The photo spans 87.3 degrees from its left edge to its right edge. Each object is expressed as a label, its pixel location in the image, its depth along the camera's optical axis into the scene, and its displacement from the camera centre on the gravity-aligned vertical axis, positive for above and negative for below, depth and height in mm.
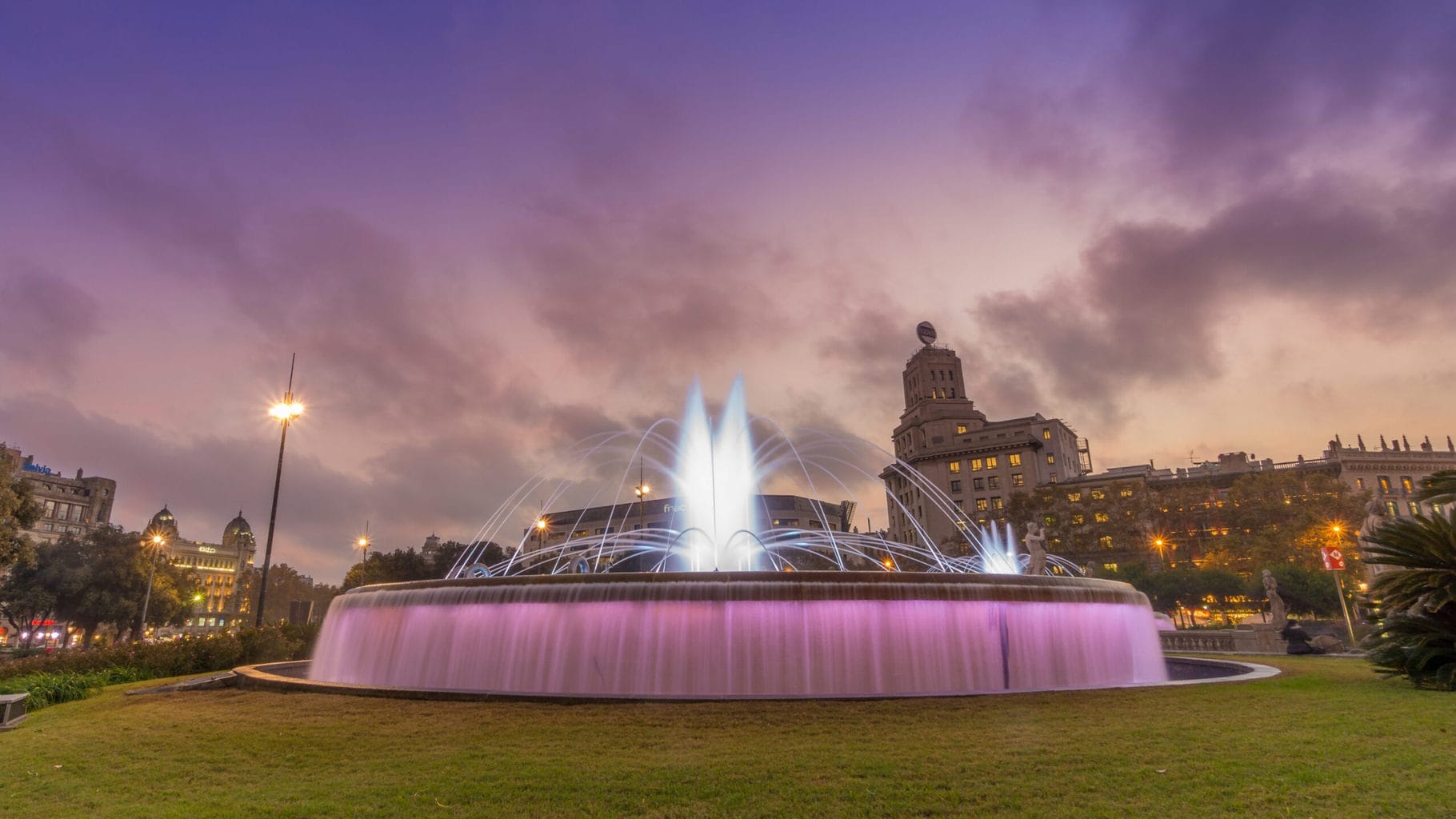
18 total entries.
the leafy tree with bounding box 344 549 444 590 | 76438 +5096
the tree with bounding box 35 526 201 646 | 63844 +3669
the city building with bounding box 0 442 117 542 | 108875 +17894
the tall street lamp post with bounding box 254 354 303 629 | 28641 +7638
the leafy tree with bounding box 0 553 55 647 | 61562 +2361
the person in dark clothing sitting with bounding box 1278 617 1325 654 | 30531 -1146
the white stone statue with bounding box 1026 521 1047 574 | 23125 +1866
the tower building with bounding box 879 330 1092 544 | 111875 +23608
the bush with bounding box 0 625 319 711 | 16844 -1106
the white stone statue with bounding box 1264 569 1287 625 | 36875 +421
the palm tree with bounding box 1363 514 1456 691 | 14375 +226
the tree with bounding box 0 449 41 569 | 41500 +6126
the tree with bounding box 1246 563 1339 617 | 63938 +1648
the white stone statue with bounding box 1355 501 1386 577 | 23531 +2817
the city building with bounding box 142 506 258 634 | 169000 +11689
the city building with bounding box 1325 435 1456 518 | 98688 +17887
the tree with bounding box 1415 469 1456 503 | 15430 +2428
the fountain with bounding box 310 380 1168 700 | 13344 -331
